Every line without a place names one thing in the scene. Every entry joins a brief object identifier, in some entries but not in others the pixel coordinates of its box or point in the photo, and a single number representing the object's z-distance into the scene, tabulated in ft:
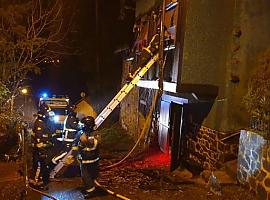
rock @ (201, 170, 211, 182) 22.29
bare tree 38.24
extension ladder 25.22
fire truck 37.75
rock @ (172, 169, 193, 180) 24.62
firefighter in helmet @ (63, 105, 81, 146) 23.81
